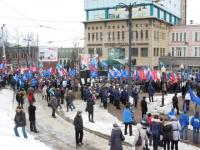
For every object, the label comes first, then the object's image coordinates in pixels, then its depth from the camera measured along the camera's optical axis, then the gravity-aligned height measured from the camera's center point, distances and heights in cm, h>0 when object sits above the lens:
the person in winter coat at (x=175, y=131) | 1566 -290
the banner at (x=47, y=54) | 4541 -10
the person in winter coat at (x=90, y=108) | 2258 -294
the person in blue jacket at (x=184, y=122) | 1770 -291
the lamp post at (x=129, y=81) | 2398 -164
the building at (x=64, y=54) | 12626 -31
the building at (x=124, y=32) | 7550 +389
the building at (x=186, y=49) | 7388 +67
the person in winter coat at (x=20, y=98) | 2745 -291
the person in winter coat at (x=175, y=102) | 2447 -286
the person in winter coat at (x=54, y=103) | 2400 -285
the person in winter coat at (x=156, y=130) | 1576 -289
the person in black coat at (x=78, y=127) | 1700 -299
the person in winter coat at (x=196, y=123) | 1745 -291
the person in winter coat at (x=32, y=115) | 1977 -290
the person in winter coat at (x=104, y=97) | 2763 -288
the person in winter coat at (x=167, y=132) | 1545 -290
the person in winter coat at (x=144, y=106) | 2251 -287
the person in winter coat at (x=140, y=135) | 1348 -263
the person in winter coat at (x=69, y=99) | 2646 -289
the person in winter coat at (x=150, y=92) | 2977 -278
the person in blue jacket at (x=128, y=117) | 1859 -285
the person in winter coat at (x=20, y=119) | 1727 -270
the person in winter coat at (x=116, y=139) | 1332 -271
